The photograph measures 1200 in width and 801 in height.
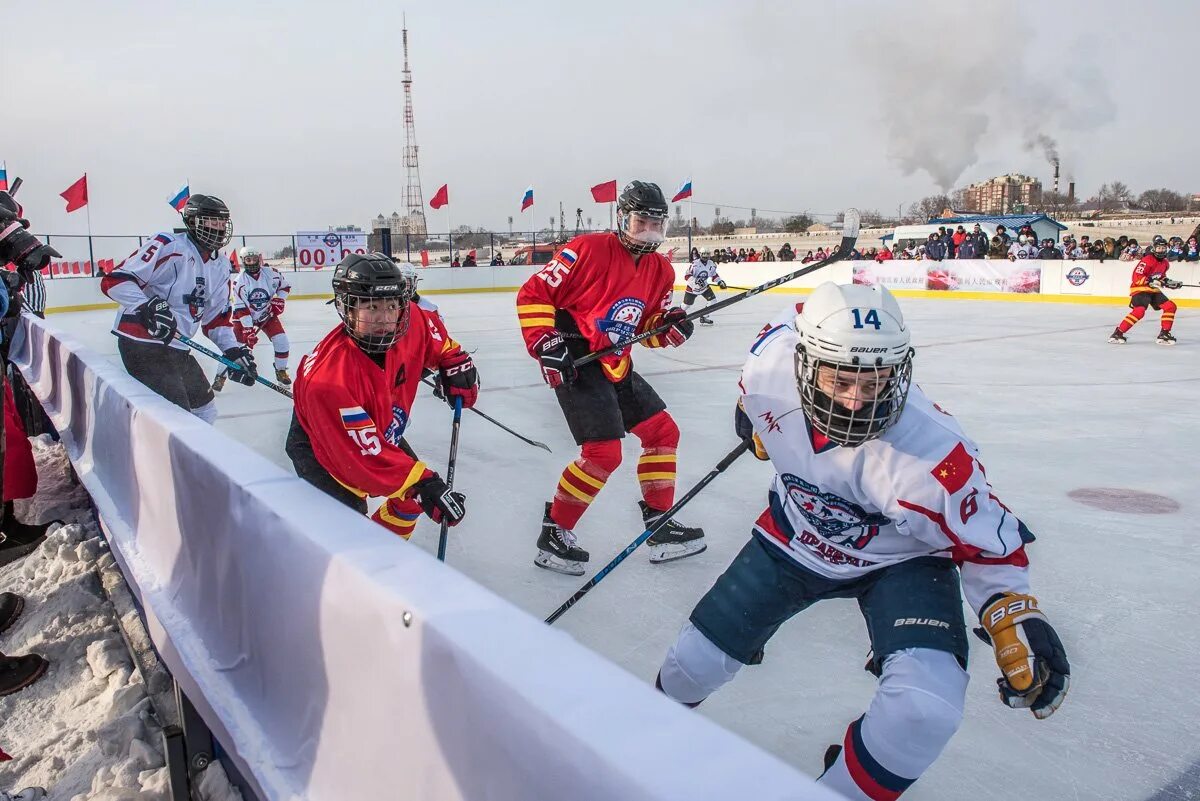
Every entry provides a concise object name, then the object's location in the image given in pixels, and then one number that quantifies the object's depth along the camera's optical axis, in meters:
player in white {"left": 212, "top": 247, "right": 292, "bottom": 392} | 8.01
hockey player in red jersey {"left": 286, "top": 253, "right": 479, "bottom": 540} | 2.11
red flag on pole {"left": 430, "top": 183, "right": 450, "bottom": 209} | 22.64
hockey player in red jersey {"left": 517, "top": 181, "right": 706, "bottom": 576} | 3.10
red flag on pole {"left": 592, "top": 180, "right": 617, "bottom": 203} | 19.10
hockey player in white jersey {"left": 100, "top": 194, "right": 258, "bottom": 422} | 4.03
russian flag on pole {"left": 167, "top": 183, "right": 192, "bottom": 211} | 15.81
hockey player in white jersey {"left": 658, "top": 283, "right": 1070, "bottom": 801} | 1.42
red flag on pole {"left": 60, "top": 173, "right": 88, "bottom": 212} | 16.77
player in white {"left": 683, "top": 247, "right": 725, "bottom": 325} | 12.90
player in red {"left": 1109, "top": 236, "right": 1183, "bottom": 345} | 8.88
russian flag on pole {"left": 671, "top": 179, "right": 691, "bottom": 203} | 18.94
